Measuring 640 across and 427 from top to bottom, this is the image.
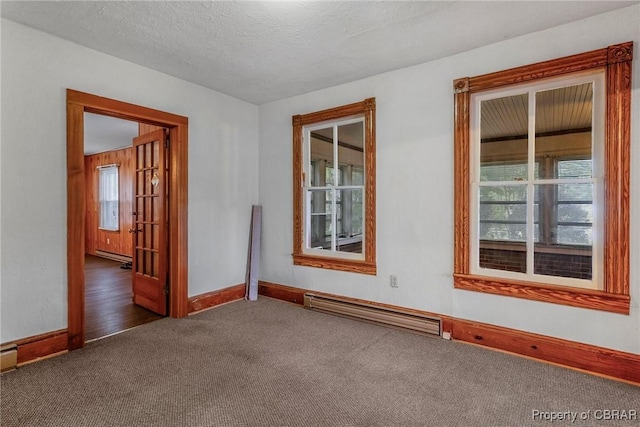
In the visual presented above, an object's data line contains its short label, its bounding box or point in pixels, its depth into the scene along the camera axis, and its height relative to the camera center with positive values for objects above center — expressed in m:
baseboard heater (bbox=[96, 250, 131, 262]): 7.66 -1.10
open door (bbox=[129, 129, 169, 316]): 3.73 -0.15
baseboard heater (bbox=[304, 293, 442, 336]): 3.15 -1.09
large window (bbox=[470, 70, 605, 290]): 2.58 +0.26
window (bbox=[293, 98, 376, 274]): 3.62 +0.27
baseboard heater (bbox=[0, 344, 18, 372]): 2.42 -1.09
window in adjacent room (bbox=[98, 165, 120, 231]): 8.16 +0.36
